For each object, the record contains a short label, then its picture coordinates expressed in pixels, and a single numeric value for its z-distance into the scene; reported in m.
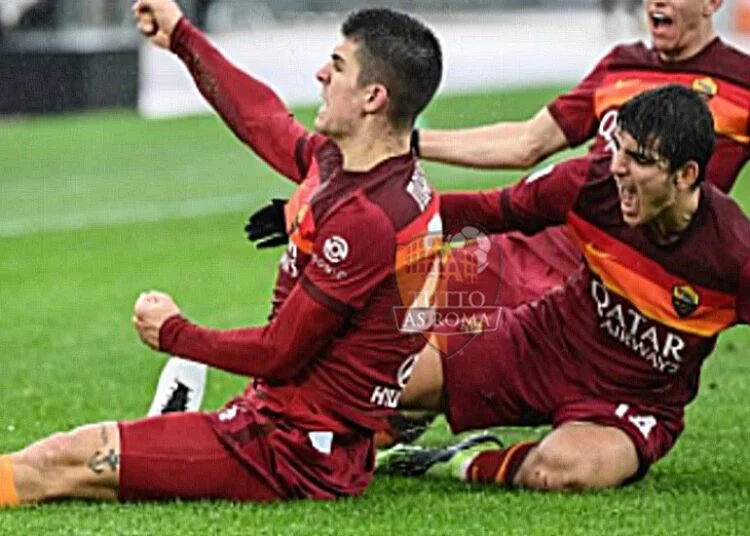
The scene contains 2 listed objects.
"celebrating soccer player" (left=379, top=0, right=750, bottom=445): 15.17
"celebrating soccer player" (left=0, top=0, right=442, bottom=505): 12.12
